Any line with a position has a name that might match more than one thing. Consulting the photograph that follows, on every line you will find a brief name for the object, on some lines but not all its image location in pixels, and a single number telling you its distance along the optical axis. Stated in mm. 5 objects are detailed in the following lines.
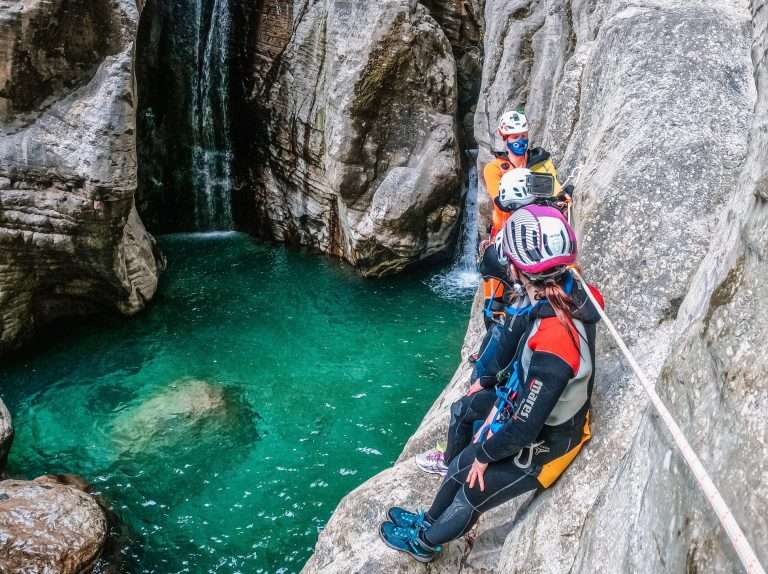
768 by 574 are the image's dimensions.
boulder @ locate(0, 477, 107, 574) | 5828
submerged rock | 8602
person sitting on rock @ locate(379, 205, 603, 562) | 2992
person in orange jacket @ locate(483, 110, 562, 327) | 5383
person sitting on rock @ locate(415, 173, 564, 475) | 3799
